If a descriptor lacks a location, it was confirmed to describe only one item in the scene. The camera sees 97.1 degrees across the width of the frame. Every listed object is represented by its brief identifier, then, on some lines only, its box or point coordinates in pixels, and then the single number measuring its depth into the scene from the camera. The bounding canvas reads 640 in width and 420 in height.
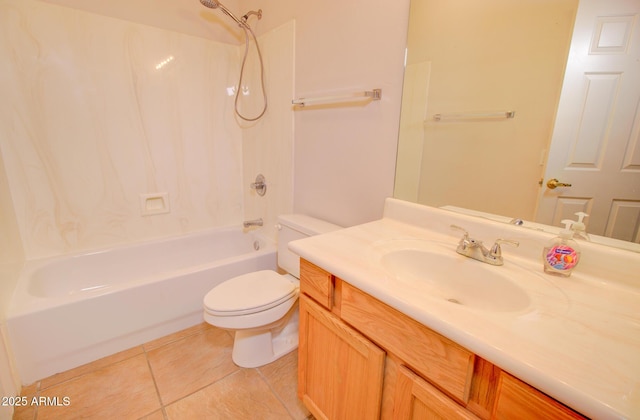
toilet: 1.30
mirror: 0.89
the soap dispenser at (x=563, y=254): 0.79
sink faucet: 0.90
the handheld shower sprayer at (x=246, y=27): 1.77
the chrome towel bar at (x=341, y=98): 1.31
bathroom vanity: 0.49
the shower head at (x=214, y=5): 1.74
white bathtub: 1.33
